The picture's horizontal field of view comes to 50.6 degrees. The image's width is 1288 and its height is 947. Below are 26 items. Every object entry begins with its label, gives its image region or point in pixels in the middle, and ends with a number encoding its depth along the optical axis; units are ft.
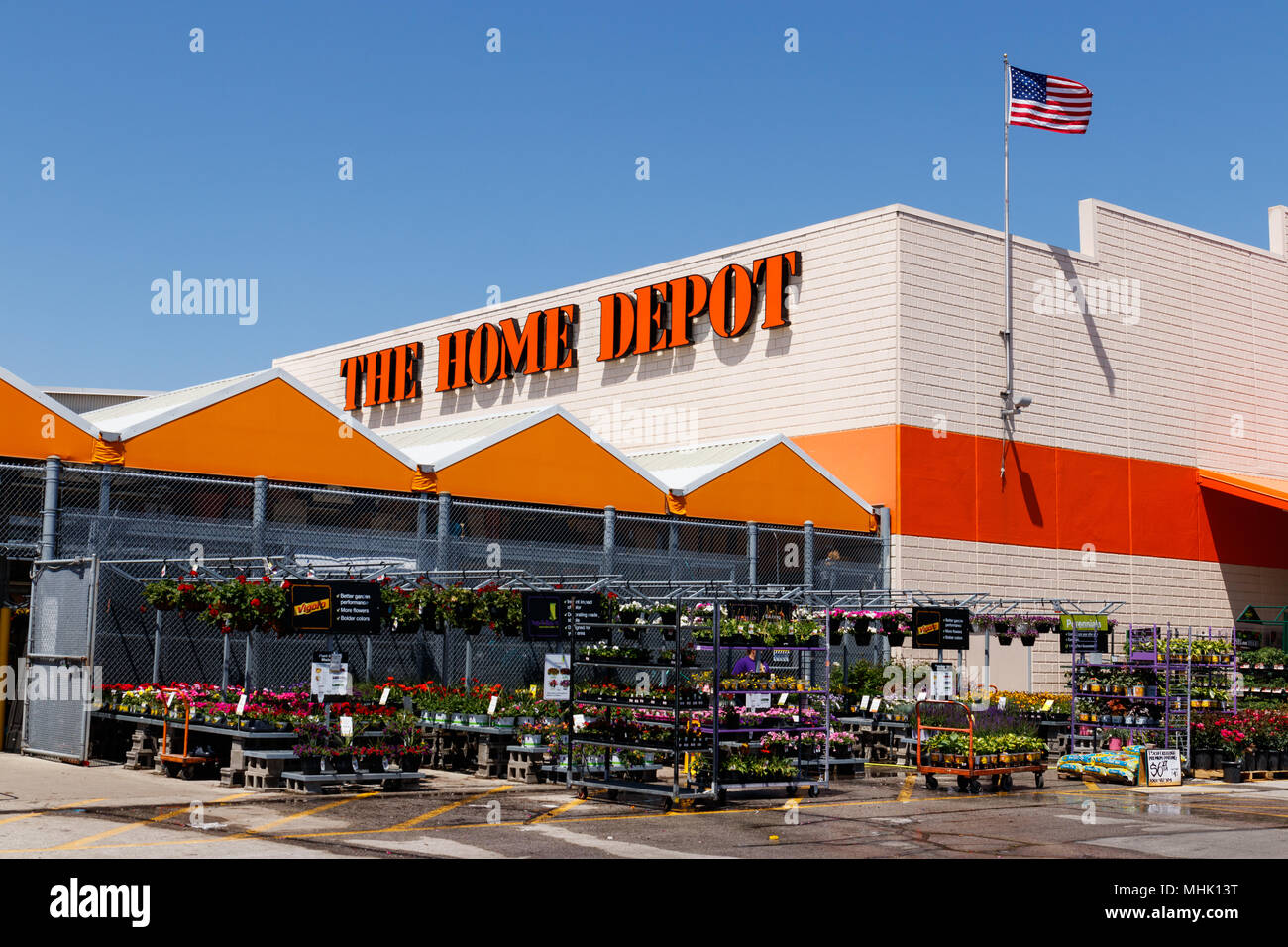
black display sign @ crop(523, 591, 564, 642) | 63.21
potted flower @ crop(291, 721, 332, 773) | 55.11
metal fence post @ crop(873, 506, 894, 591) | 103.24
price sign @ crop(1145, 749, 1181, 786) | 69.97
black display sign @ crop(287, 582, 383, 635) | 55.36
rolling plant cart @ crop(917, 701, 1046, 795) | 63.41
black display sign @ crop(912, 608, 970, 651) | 72.13
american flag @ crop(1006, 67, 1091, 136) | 104.22
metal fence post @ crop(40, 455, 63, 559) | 66.73
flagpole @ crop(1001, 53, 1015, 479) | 107.65
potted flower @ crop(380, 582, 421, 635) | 65.05
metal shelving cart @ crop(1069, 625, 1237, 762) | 76.74
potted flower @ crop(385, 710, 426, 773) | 57.72
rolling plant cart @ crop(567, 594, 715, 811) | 55.47
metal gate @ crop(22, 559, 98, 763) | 64.54
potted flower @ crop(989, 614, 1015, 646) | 84.43
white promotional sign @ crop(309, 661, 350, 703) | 55.06
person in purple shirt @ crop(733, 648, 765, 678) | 67.15
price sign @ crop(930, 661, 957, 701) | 69.46
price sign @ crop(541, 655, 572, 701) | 61.00
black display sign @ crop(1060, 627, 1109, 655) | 80.48
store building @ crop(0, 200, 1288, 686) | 95.50
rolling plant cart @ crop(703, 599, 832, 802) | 56.20
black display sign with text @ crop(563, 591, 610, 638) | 62.28
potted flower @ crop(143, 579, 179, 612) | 61.57
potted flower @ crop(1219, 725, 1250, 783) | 74.38
